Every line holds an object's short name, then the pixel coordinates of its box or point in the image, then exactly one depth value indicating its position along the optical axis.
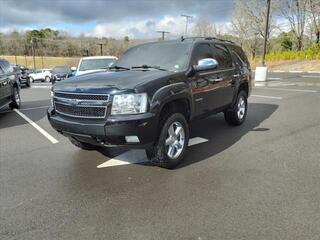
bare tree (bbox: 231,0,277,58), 50.72
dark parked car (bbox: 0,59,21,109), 9.12
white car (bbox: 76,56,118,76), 12.62
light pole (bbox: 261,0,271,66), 19.10
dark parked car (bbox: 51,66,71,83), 26.77
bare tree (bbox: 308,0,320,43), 40.66
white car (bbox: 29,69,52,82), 35.75
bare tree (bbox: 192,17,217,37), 64.25
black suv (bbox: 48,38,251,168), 4.04
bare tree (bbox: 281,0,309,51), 44.59
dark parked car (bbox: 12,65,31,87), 22.61
